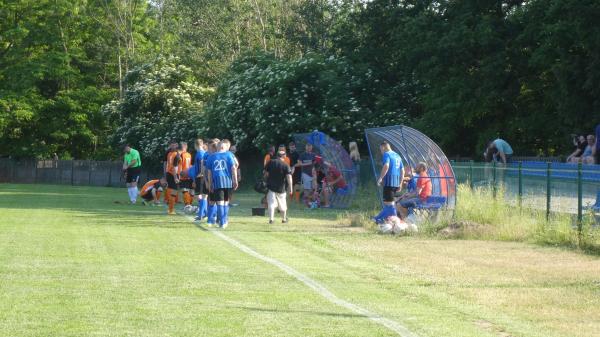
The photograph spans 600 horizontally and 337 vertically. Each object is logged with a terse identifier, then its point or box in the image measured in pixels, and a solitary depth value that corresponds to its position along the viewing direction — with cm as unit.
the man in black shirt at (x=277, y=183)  2384
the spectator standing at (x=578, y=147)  2651
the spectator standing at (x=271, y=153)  2784
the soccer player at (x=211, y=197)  2228
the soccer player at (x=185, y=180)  2806
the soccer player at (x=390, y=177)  2103
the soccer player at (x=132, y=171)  3297
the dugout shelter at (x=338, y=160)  3152
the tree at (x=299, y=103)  4359
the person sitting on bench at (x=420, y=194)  2242
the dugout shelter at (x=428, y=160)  2239
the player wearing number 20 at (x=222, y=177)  2200
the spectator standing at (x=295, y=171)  3136
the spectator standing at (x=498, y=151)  3005
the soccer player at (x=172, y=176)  2712
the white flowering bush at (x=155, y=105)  5556
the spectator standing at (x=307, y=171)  3145
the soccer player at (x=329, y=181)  3098
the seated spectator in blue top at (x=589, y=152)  2432
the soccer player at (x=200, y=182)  2419
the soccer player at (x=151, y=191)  3147
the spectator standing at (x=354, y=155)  3256
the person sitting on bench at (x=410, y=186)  2273
